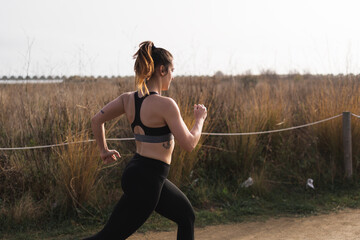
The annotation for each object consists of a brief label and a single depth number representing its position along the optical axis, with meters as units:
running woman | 2.34
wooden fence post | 5.85
